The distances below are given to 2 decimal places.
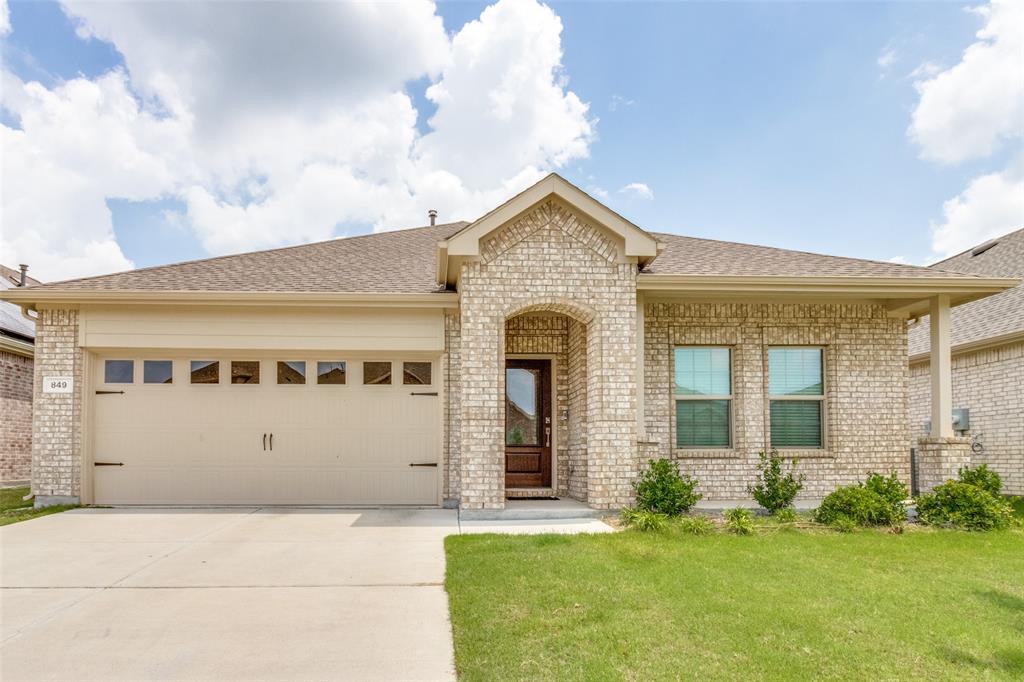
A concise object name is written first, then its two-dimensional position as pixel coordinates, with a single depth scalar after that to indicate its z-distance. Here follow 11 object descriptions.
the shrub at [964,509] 8.57
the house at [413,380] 10.59
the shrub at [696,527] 8.06
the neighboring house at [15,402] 15.29
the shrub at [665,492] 9.05
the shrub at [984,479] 9.43
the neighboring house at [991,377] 12.52
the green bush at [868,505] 8.55
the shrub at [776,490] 9.62
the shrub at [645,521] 8.21
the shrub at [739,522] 8.12
